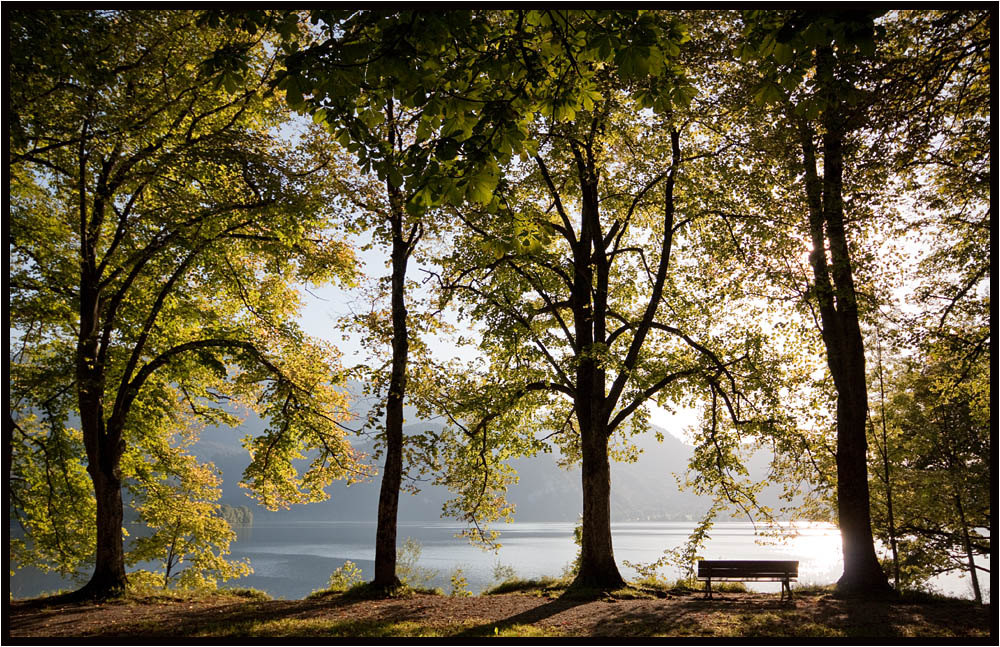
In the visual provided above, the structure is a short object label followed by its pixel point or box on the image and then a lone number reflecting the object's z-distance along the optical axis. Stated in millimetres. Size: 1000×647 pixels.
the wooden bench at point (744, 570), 11688
